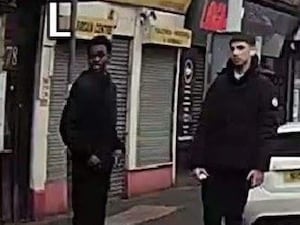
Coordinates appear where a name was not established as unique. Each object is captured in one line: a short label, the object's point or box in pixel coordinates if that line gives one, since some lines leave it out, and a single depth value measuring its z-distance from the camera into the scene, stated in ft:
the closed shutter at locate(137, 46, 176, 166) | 60.03
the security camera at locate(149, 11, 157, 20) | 59.26
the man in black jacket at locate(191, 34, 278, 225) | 30.12
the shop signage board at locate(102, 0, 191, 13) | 58.08
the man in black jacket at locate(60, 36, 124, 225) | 33.63
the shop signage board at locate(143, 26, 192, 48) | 58.80
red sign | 68.84
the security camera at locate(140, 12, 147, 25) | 58.44
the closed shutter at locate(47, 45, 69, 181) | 49.93
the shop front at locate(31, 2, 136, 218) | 48.44
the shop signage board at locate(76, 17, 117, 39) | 50.72
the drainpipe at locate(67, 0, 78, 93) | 38.63
